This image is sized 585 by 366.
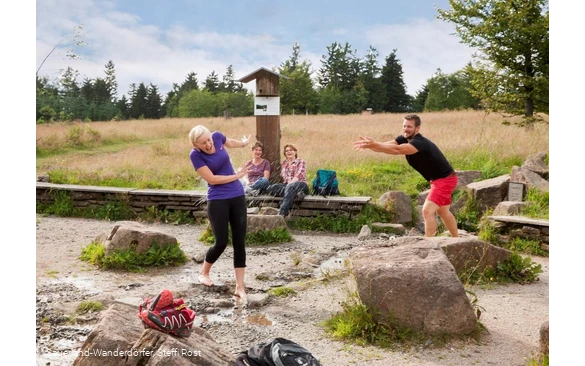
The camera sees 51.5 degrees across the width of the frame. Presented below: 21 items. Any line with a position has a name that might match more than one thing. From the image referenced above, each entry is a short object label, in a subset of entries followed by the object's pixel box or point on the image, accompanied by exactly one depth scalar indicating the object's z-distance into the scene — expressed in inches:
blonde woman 231.9
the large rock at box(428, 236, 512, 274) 260.5
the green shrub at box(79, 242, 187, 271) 295.4
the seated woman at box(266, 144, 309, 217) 398.9
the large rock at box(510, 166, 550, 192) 409.4
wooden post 434.0
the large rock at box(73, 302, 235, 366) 135.3
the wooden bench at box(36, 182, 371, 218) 403.3
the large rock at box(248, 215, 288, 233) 358.6
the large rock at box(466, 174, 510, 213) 415.2
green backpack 413.7
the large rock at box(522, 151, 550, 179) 443.2
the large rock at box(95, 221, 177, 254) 301.3
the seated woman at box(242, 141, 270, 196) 410.6
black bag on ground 140.7
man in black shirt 278.5
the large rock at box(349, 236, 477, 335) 197.6
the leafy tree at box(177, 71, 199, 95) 1798.7
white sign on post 434.9
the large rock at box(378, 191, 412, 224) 412.2
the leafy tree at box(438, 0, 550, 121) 706.8
